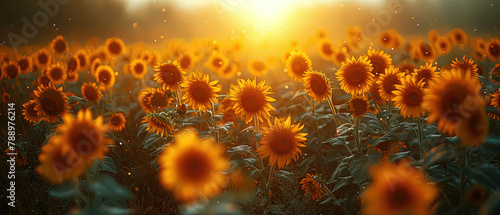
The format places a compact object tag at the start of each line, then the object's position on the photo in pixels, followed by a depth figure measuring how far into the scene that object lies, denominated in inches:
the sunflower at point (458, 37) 279.6
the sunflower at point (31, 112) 133.5
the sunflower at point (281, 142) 100.9
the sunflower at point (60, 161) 59.5
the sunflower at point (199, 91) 123.4
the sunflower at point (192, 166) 59.3
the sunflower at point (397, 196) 50.7
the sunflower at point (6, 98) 213.0
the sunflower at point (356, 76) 126.6
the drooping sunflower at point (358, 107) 108.3
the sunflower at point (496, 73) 133.8
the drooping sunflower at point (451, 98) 59.9
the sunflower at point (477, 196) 56.7
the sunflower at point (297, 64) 152.7
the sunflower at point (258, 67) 225.5
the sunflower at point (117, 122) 164.4
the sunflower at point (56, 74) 199.2
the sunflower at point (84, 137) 59.5
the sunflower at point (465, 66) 137.3
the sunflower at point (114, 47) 242.8
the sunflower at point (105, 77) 189.2
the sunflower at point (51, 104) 125.5
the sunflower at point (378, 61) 140.4
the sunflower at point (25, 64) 235.1
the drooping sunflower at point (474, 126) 58.7
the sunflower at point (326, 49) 221.9
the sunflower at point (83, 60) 232.5
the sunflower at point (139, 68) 206.7
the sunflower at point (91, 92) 172.2
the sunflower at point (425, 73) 114.5
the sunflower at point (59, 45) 241.1
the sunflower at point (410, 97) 93.7
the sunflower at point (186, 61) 226.4
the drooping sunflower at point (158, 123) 115.6
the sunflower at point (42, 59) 240.4
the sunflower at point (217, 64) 215.8
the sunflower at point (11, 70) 221.0
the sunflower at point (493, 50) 198.7
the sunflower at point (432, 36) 285.7
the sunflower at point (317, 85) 124.8
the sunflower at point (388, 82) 113.9
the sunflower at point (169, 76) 136.3
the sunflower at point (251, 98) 115.5
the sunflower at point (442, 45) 271.6
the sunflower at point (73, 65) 219.6
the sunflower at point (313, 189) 115.5
